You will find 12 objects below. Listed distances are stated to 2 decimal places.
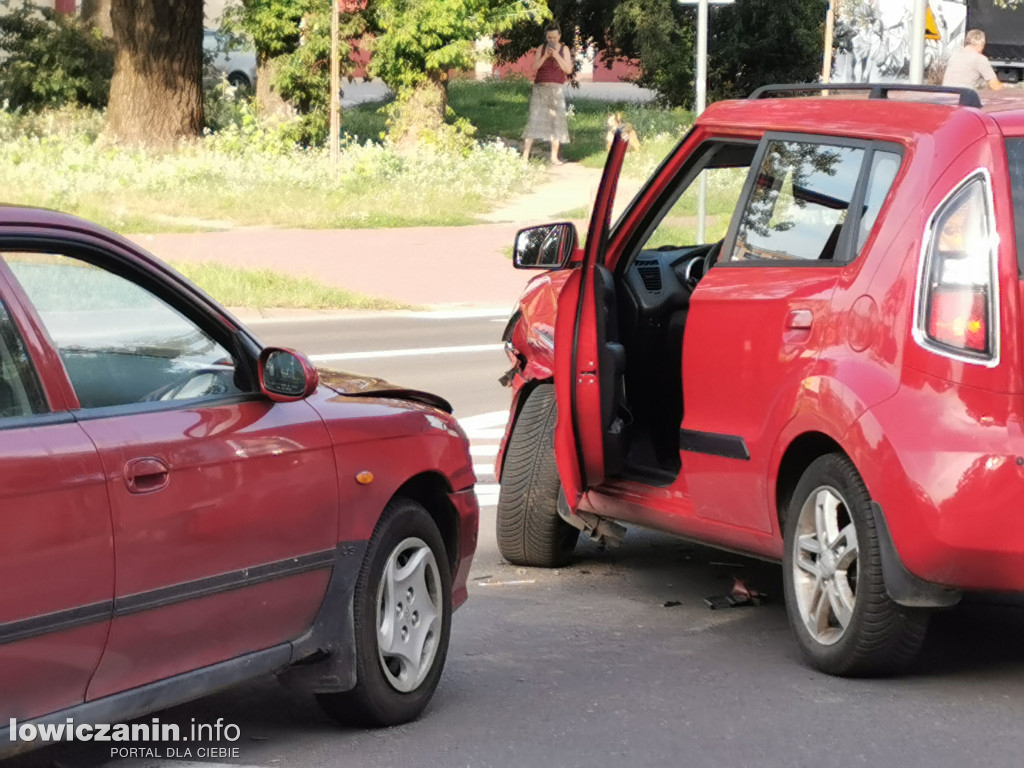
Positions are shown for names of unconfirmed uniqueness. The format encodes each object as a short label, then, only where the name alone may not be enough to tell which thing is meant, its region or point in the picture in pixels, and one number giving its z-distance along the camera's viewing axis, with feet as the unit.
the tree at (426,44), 100.32
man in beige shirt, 64.75
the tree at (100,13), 122.62
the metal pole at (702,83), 59.93
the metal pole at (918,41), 52.06
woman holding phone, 104.32
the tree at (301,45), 103.96
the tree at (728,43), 132.67
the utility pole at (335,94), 81.87
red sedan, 13.26
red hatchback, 17.30
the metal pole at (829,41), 95.59
